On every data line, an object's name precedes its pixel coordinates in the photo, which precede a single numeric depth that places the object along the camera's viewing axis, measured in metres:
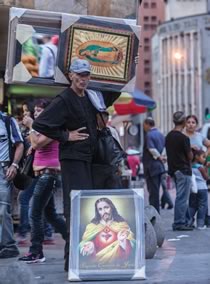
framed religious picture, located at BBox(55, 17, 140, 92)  8.70
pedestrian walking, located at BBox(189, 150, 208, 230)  13.66
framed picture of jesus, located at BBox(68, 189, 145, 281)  7.72
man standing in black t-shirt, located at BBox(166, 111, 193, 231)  13.15
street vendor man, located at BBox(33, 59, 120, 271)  7.99
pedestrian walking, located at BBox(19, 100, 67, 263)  9.00
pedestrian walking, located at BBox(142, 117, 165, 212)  15.30
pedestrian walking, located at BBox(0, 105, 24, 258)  9.43
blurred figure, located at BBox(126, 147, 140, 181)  27.09
